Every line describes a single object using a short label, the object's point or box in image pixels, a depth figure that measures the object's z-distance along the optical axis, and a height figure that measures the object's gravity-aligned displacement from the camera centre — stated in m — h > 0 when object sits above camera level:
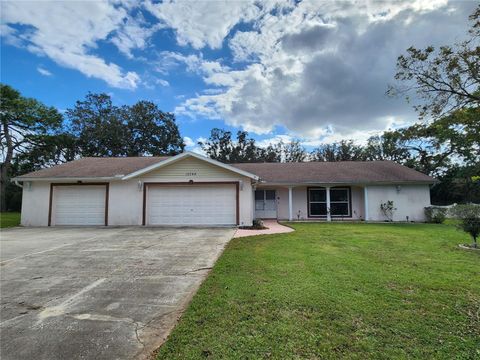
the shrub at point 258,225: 12.99 -1.16
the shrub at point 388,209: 16.45 -0.46
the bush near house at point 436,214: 15.56 -0.74
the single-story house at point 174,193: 14.09 +0.43
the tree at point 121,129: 35.28 +9.68
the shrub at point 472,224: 8.21 -0.68
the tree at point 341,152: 41.81 +7.66
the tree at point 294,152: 43.53 +7.82
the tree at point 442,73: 10.04 +5.19
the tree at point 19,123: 27.61 +8.20
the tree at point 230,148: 43.94 +8.73
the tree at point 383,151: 37.12 +7.17
